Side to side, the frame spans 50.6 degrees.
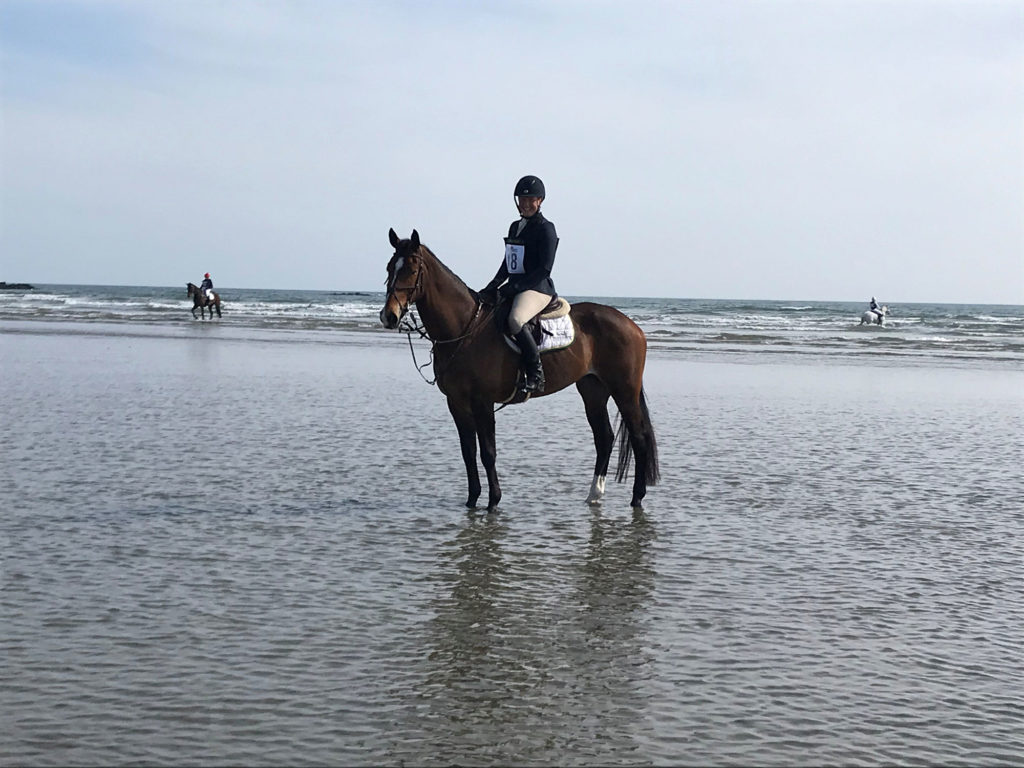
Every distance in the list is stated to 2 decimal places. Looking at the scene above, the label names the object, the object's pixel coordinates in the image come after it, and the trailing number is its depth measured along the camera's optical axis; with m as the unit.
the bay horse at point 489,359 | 8.52
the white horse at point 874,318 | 55.53
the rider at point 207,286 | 46.91
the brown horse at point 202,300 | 46.25
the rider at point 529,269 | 8.77
